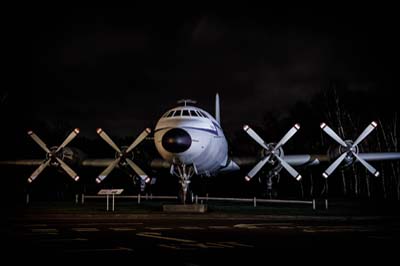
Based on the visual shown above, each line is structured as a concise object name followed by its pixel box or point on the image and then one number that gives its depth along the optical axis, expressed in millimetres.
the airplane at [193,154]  22831
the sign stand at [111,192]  23395
